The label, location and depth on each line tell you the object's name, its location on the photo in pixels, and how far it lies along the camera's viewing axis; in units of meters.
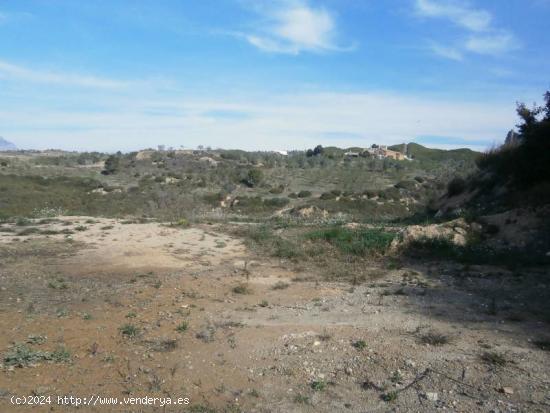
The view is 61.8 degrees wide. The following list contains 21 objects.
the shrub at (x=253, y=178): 38.75
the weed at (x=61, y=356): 4.93
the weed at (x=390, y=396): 4.19
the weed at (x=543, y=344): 5.02
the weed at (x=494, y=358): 4.68
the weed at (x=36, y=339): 5.39
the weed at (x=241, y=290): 7.75
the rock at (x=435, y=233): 10.39
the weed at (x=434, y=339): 5.24
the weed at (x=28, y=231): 12.53
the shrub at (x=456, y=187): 16.91
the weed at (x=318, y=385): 4.42
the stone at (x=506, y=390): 4.16
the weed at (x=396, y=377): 4.49
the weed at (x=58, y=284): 7.77
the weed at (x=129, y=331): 5.75
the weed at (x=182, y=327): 5.93
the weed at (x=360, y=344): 5.21
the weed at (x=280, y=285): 8.08
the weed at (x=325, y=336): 5.54
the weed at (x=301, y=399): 4.18
